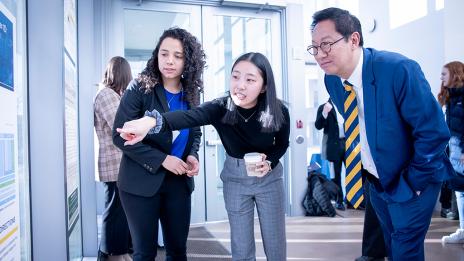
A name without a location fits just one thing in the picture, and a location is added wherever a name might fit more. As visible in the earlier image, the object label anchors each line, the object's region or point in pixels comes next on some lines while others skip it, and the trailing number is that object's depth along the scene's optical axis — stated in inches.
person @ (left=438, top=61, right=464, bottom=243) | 125.3
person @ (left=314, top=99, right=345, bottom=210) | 192.1
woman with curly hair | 62.4
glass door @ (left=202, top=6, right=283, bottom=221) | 164.6
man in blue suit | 57.7
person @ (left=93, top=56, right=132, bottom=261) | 96.7
